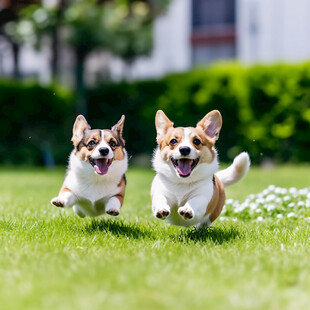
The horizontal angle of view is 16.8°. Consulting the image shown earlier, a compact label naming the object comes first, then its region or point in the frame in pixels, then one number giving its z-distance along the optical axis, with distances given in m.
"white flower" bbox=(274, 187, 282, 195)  11.57
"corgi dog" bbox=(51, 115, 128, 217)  7.88
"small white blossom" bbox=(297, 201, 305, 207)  10.76
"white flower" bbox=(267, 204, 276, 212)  10.74
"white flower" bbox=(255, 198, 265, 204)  11.08
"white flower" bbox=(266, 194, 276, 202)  11.06
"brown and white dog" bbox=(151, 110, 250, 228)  7.56
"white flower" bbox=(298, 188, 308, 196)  11.53
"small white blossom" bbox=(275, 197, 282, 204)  11.17
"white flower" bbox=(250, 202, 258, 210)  10.82
